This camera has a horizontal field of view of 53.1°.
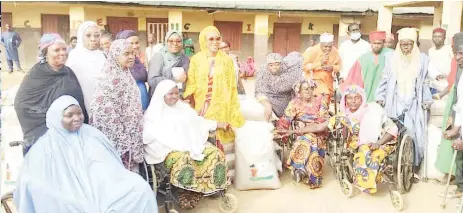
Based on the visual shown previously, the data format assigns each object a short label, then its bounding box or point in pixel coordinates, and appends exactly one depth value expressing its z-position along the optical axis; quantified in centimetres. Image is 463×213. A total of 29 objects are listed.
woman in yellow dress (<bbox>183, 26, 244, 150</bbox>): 446
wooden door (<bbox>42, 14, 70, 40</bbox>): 1362
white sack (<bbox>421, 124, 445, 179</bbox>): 491
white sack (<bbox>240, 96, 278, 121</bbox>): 499
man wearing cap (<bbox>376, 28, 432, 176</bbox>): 499
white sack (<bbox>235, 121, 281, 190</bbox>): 452
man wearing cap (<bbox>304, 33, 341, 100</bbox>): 563
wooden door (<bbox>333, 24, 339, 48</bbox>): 1517
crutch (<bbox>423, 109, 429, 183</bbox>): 496
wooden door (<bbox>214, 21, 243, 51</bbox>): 1494
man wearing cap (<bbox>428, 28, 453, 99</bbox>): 648
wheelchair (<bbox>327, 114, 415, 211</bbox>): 440
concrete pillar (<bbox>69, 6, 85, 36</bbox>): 1298
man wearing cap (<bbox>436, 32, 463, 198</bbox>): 417
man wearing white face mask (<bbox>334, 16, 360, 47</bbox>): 1445
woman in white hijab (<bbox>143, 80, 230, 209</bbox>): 381
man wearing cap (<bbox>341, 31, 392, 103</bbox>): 528
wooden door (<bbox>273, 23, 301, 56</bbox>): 1524
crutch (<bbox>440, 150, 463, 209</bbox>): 436
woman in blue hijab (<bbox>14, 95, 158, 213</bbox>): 297
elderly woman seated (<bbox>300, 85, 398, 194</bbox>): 433
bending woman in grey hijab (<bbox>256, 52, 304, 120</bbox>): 504
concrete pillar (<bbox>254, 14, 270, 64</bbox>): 1423
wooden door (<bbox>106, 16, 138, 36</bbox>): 1413
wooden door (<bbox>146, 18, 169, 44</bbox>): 1423
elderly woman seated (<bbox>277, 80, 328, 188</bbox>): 456
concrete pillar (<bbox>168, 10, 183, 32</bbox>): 1369
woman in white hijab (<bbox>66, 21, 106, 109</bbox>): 393
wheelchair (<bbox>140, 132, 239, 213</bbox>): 382
